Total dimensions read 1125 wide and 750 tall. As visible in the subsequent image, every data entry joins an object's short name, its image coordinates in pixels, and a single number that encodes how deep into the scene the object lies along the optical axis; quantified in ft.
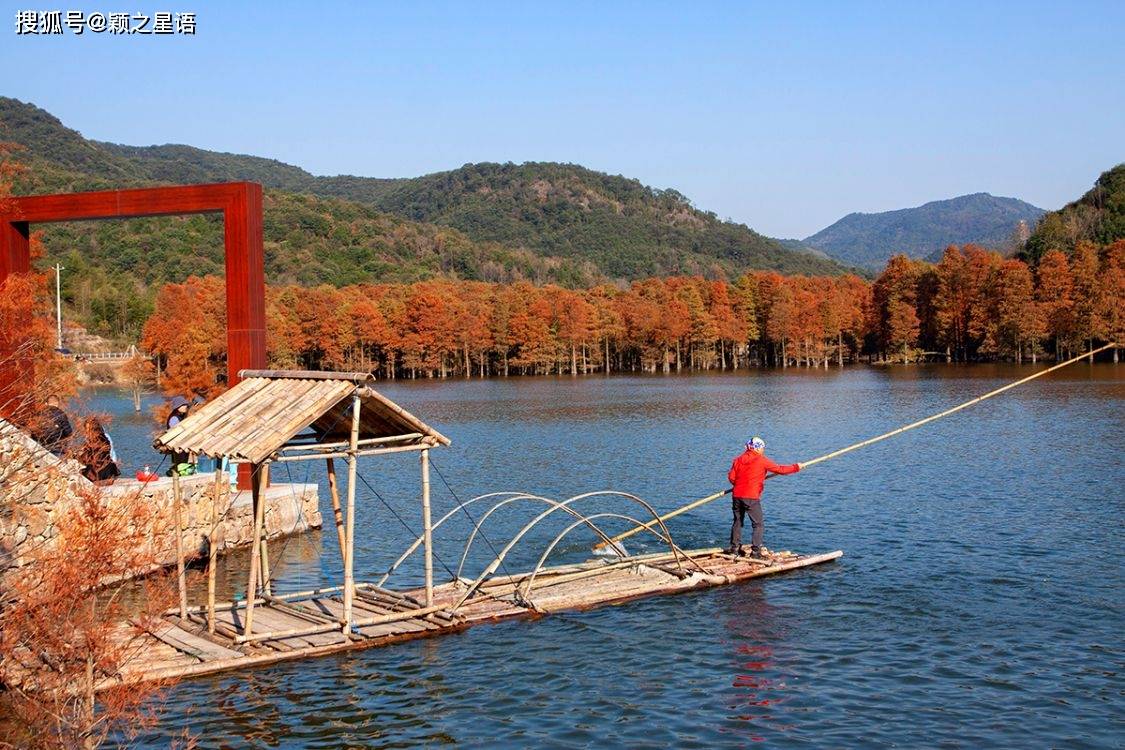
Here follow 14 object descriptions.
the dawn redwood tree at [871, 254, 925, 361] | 378.73
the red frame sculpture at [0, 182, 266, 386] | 75.46
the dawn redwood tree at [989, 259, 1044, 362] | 320.70
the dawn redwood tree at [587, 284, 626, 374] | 394.52
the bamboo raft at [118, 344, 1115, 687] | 46.13
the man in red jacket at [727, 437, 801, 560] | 62.95
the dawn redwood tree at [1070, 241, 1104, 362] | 303.07
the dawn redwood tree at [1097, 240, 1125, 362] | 301.43
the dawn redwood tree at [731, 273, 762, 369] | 403.13
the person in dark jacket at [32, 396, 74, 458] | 45.05
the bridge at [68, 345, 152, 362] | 250.39
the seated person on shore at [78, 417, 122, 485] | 44.57
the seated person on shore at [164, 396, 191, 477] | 69.92
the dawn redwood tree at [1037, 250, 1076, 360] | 314.76
